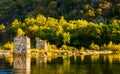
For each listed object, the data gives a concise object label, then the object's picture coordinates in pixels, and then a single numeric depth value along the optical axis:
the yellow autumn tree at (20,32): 142.65
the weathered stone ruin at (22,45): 72.44
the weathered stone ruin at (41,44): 119.51
